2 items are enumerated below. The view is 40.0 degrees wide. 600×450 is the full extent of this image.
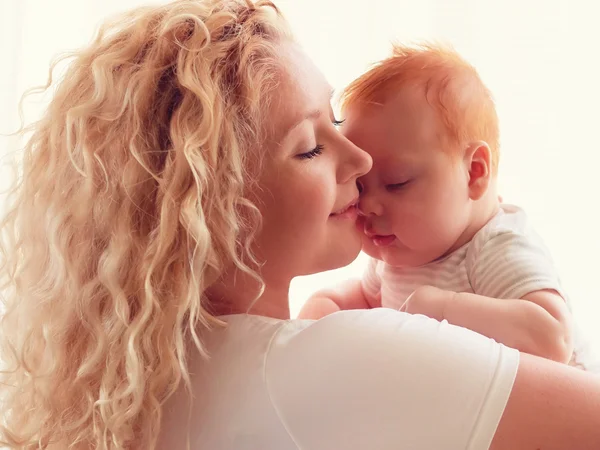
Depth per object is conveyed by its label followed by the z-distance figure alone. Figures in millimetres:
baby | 1373
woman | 1027
